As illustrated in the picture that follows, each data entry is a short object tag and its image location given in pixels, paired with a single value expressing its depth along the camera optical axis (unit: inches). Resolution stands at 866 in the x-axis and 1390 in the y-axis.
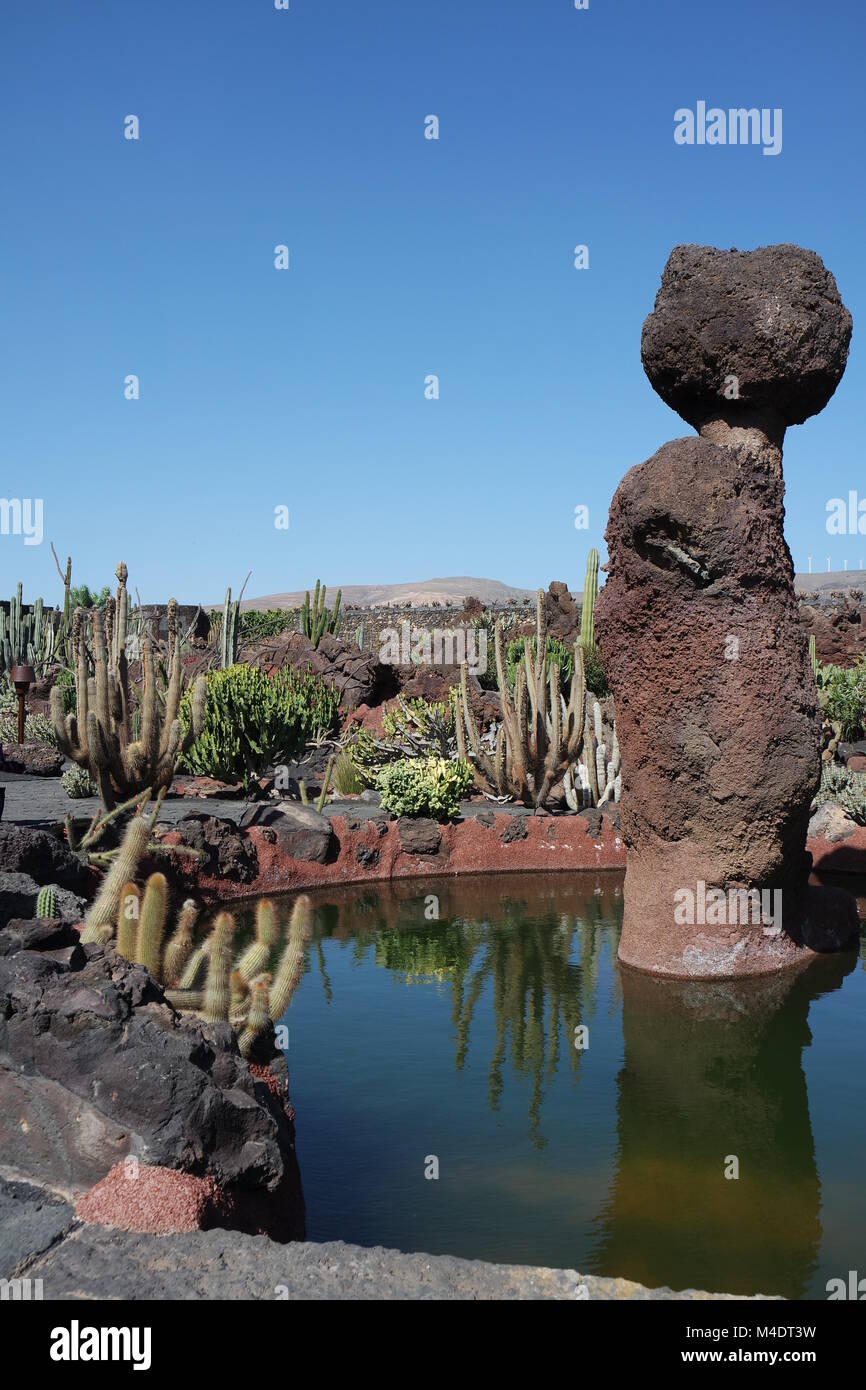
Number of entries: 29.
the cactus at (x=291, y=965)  200.2
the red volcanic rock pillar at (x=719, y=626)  271.7
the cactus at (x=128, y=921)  202.1
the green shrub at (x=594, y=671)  848.8
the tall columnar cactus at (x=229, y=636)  784.3
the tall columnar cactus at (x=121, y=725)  394.0
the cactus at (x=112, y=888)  206.1
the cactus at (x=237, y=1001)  189.6
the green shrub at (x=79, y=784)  537.6
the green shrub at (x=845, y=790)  454.0
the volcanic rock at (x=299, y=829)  412.2
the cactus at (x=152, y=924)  191.0
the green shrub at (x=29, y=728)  699.4
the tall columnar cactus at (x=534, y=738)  482.3
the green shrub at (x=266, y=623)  1202.0
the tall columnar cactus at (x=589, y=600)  823.7
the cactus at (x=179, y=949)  203.5
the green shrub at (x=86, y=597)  1146.1
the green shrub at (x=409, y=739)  574.2
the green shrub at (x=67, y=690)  719.7
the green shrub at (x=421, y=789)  448.8
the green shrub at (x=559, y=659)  792.3
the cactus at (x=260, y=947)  198.4
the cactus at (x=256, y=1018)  186.1
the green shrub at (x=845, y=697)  655.1
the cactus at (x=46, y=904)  211.2
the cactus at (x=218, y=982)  187.2
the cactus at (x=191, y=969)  201.5
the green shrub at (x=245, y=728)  545.0
